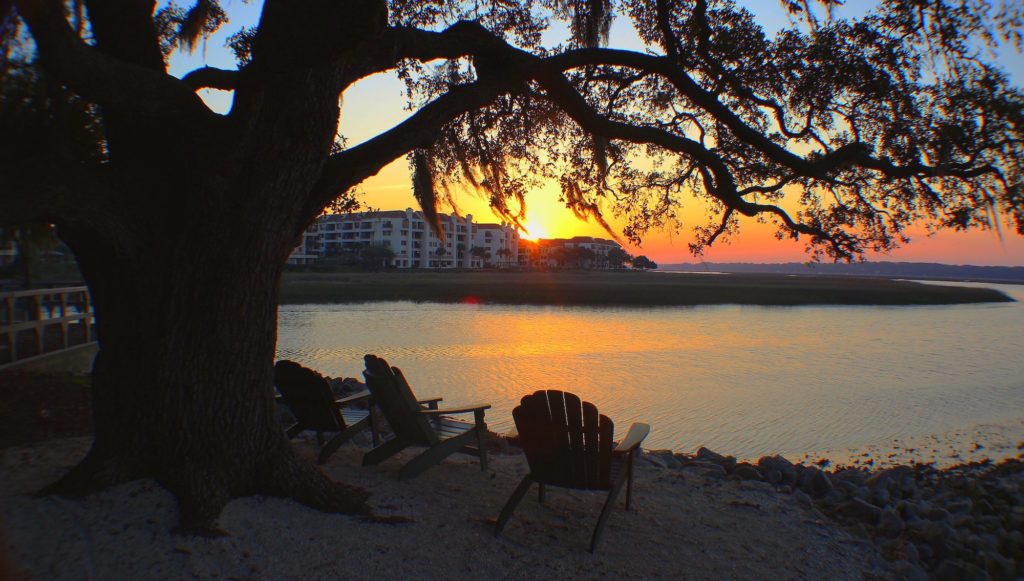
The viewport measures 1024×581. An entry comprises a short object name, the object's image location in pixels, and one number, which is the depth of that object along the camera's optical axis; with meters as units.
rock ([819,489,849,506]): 4.69
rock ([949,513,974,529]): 4.34
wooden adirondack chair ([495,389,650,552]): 3.67
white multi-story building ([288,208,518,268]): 103.14
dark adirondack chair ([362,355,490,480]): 4.38
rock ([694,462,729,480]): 5.20
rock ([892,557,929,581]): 3.48
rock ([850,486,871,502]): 4.69
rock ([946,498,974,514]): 4.64
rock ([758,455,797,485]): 5.13
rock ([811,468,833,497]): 4.90
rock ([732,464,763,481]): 5.22
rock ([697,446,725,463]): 5.78
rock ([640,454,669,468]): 5.49
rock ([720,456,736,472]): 5.50
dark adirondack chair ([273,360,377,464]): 4.78
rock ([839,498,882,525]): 4.35
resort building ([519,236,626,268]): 119.62
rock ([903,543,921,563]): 3.75
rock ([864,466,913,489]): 5.00
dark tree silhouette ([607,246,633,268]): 125.35
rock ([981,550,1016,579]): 3.79
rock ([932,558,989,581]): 3.59
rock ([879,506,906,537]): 4.16
